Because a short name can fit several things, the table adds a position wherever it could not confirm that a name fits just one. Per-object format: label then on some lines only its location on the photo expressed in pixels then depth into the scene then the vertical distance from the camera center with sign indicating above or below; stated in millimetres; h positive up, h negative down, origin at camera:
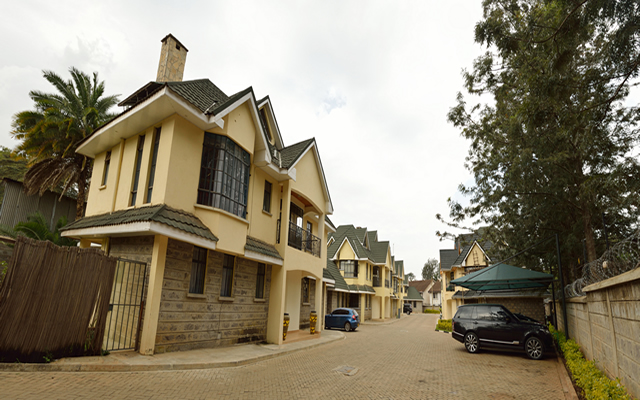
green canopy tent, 14103 +331
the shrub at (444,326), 26752 -3389
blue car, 23875 -2867
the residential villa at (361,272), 34156 +854
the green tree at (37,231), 15878 +1618
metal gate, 8883 -1058
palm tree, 18109 +7276
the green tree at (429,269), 114750 +4565
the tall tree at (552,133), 7832 +4944
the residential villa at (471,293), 27109 -675
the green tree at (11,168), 26125 +7432
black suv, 12086 -1679
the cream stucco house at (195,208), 9375 +2124
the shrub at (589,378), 5543 -1818
